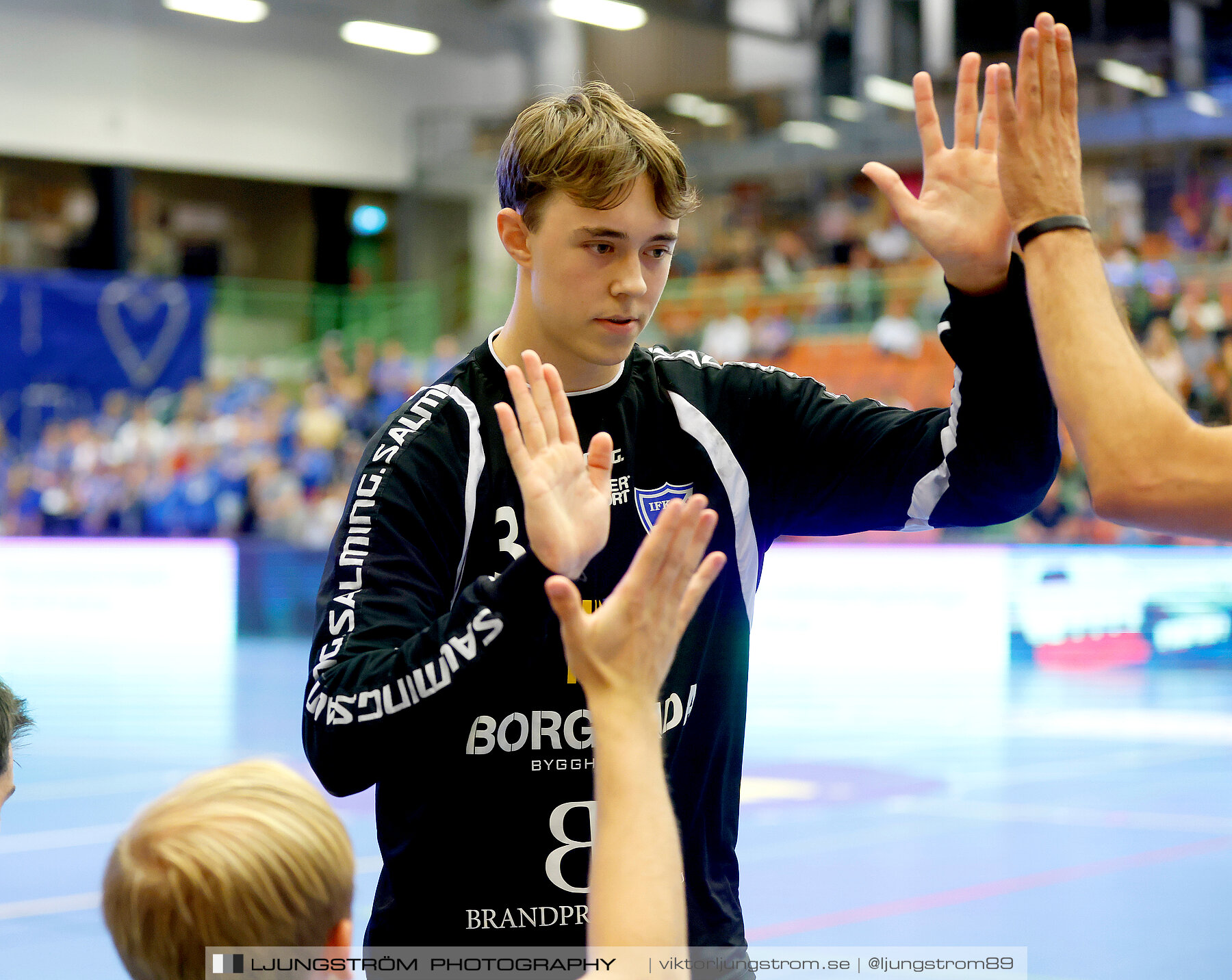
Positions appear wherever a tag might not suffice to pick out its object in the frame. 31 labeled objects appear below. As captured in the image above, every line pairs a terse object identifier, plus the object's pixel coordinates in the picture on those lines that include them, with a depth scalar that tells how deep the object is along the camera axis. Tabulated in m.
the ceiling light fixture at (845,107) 23.89
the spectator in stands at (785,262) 20.50
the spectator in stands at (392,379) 18.42
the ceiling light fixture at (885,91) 23.78
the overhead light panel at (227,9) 24.03
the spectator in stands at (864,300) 18.17
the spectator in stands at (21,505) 19.11
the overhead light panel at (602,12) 23.86
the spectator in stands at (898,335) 17.20
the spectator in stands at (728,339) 18.53
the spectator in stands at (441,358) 18.67
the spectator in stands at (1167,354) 12.88
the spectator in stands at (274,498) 16.45
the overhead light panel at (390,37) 25.41
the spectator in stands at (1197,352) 12.97
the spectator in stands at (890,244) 20.44
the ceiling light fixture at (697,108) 25.66
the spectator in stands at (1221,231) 16.94
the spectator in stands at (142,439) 19.53
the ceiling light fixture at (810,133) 23.62
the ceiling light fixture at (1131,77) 20.61
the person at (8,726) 2.20
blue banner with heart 22.28
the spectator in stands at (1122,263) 14.81
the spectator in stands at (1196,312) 13.78
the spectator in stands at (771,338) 18.03
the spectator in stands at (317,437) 17.66
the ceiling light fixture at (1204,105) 19.62
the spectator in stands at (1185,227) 18.06
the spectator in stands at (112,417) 20.84
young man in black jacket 2.20
